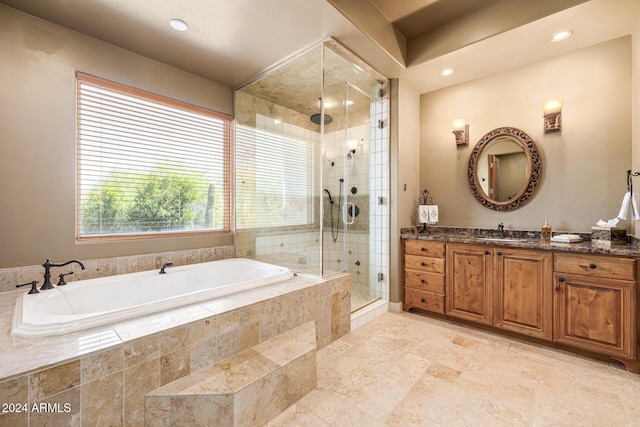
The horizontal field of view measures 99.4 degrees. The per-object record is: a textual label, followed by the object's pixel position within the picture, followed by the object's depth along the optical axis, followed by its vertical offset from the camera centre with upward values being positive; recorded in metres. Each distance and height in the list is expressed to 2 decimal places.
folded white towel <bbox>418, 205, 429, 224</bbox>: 3.13 -0.02
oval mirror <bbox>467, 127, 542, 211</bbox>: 2.71 +0.45
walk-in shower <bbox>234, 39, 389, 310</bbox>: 2.79 +0.52
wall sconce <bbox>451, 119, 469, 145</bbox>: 3.08 +0.94
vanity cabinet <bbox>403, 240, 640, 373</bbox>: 1.89 -0.67
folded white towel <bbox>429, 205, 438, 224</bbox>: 3.12 -0.02
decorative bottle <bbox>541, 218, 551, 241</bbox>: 2.53 -0.19
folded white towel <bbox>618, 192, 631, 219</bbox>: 2.10 +0.04
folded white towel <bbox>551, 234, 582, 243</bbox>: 2.33 -0.23
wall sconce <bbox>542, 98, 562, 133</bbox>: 2.53 +0.93
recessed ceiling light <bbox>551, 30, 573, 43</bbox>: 2.22 +1.47
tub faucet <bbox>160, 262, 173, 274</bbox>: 2.39 -0.48
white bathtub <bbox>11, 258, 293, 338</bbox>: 1.34 -0.55
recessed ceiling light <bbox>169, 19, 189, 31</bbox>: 2.09 +1.48
